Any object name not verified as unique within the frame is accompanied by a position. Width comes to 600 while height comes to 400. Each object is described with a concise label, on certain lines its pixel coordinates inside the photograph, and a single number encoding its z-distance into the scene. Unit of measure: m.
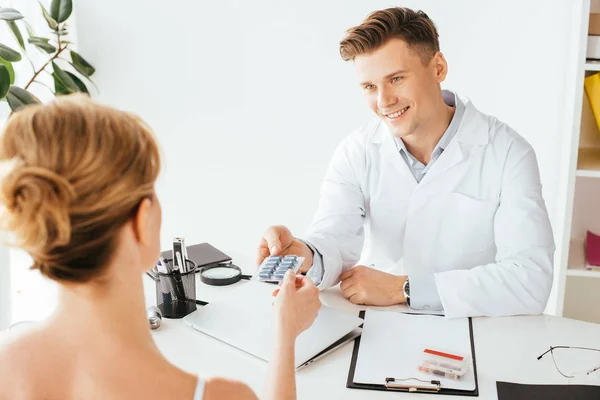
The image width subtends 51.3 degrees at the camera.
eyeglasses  1.16
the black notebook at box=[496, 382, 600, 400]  1.07
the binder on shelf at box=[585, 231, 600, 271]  2.18
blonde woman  0.65
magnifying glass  1.56
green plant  1.97
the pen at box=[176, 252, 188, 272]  1.36
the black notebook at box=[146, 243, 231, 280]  1.67
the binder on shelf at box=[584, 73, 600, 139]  2.06
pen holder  1.37
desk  1.12
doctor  1.60
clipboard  1.09
